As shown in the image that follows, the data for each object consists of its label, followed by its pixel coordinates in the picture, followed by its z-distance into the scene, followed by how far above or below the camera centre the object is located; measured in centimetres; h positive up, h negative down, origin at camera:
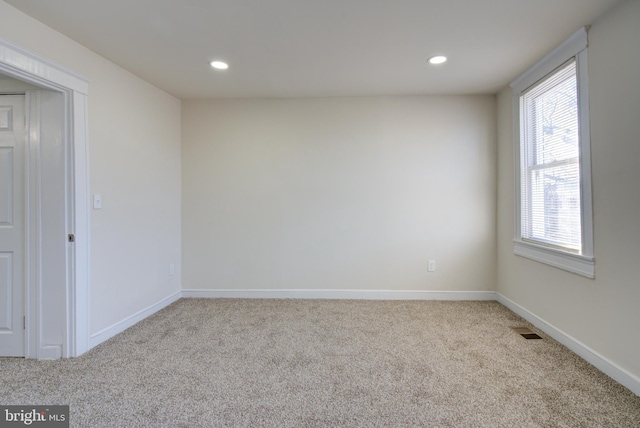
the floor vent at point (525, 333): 241 -105
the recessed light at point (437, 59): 237 +131
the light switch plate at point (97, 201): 226 +14
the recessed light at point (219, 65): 246 +134
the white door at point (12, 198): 206 +16
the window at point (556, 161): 204 +43
